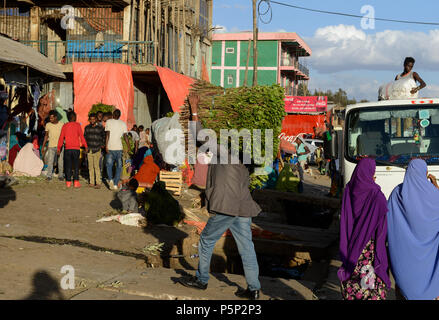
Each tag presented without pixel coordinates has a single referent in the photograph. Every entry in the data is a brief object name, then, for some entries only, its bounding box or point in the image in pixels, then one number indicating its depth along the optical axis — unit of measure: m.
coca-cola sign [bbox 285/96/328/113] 48.94
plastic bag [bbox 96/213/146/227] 9.68
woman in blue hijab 4.71
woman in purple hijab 4.82
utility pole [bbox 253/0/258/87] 26.35
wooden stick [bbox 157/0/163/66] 25.02
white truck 9.12
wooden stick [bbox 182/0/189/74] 27.78
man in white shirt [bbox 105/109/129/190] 13.73
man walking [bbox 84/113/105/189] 13.73
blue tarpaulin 23.56
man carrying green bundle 5.67
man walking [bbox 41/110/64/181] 14.14
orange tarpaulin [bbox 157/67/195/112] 21.64
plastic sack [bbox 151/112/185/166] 13.59
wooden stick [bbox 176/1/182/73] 26.40
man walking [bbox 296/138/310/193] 17.73
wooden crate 13.92
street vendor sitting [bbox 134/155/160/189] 11.43
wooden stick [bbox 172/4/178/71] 26.63
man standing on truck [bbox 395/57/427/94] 10.15
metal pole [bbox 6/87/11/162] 15.68
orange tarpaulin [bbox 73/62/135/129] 21.17
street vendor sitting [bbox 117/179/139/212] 10.23
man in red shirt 13.24
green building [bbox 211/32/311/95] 53.09
